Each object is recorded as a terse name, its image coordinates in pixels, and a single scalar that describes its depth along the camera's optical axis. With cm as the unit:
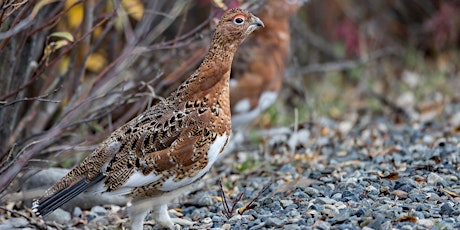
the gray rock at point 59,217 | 1011
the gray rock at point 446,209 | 828
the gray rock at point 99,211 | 1062
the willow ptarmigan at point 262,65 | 1457
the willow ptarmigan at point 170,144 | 837
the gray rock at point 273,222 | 829
